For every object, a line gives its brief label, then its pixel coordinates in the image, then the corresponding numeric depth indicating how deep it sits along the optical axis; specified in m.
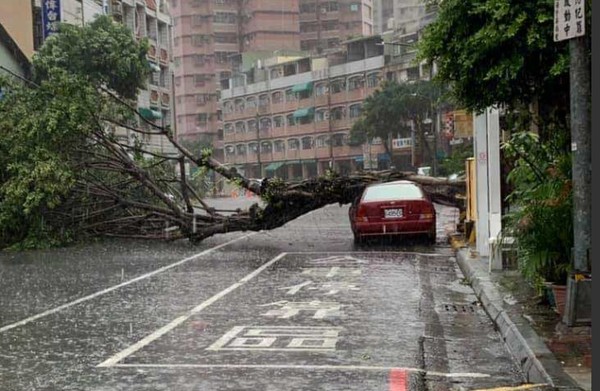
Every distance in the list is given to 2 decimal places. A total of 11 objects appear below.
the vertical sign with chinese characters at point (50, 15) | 31.91
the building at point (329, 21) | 107.44
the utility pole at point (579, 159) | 7.27
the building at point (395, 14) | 103.80
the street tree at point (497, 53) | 8.20
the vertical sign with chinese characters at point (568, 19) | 7.03
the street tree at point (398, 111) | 59.75
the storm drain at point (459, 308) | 10.00
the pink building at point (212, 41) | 104.31
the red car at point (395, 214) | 18.30
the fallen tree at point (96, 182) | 18.55
